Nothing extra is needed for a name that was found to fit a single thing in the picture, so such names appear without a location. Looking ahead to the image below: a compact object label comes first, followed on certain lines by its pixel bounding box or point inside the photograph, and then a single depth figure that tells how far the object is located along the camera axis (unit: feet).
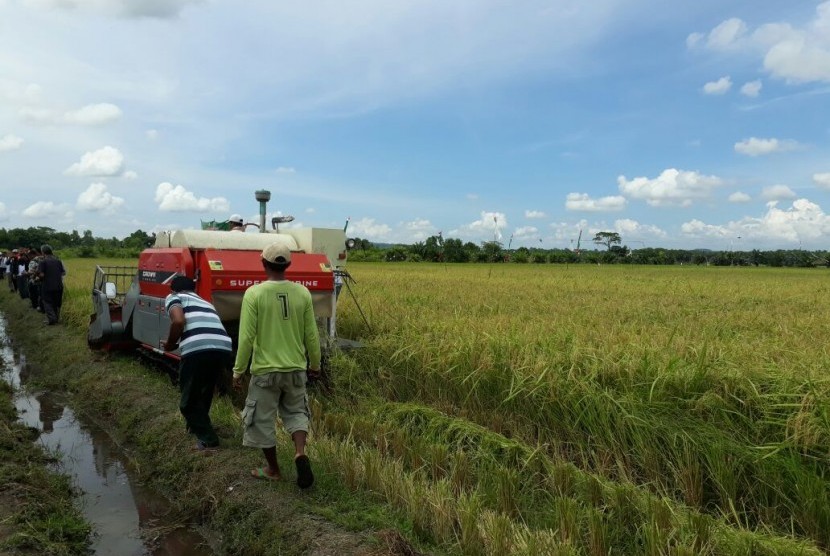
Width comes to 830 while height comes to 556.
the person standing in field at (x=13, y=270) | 65.17
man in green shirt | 13.50
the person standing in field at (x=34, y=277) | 42.60
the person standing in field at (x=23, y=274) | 56.03
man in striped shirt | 16.28
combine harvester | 20.80
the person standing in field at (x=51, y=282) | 39.97
